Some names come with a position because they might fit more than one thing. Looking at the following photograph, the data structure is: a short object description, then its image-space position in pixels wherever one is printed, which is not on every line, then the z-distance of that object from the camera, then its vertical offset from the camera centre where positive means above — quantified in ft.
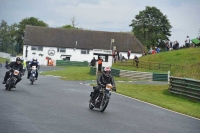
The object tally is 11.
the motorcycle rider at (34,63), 105.70 -1.47
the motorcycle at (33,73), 106.01 -3.70
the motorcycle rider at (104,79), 60.13 -2.75
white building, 342.23 +9.43
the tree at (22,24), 461.74 +30.84
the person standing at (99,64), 148.56 -2.19
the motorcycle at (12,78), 82.64 -3.74
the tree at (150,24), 364.79 +25.26
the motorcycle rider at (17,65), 83.76 -1.55
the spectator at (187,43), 200.85 +6.29
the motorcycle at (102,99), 59.26 -5.20
